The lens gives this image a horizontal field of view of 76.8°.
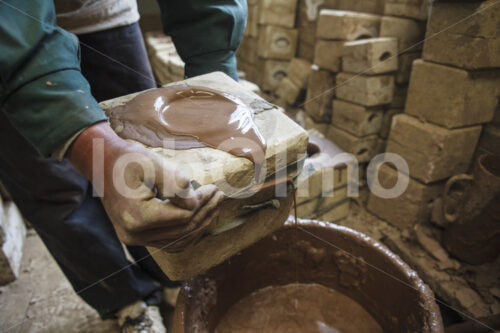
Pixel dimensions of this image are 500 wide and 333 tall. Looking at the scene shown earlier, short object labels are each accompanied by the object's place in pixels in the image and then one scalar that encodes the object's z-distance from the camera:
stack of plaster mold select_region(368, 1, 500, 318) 1.60
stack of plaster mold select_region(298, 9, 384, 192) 2.37
